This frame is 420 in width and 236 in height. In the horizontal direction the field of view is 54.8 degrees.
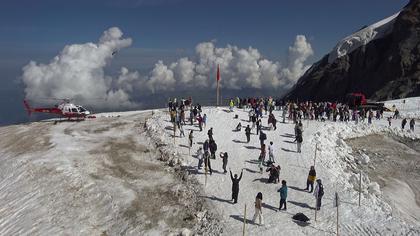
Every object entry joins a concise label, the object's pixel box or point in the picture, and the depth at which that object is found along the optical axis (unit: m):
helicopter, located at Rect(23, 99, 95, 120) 48.19
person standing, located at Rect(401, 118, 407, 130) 46.84
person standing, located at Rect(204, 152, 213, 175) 28.32
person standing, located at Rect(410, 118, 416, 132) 46.56
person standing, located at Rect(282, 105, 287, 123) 43.97
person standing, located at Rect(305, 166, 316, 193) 25.64
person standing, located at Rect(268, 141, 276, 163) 30.34
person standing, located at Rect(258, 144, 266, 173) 29.17
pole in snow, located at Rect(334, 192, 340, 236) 21.28
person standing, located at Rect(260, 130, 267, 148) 32.49
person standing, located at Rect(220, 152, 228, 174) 28.71
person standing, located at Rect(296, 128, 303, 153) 33.19
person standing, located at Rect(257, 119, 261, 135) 38.38
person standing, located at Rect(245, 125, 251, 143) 35.78
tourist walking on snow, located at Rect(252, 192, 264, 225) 21.56
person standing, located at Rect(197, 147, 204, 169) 29.34
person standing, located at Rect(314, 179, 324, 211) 22.97
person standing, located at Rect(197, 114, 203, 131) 39.01
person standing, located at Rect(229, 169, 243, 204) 23.88
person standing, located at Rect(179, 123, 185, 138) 37.19
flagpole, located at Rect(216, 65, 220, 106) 47.86
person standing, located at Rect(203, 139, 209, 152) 29.83
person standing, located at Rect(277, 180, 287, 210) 23.00
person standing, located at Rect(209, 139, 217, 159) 31.01
